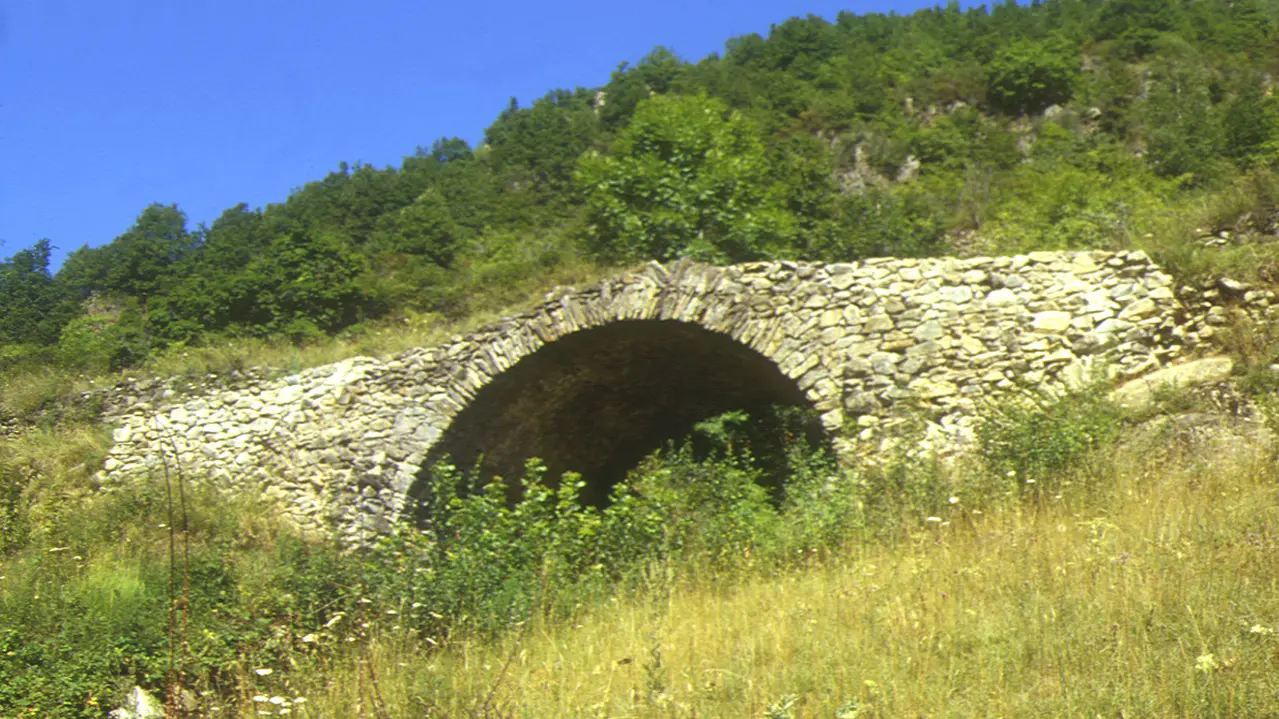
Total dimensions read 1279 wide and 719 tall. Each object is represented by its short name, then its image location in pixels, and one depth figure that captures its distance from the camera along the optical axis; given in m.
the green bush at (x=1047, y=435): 7.08
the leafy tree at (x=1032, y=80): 41.78
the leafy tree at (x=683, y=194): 22.55
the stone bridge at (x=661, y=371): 9.50
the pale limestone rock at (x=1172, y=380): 8.40
